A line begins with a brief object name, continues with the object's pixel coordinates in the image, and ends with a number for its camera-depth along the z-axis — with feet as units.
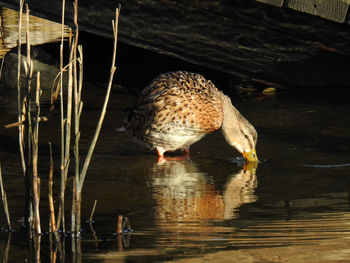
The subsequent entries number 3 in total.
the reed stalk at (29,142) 31.42
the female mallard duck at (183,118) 47.16
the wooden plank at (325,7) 49.62
